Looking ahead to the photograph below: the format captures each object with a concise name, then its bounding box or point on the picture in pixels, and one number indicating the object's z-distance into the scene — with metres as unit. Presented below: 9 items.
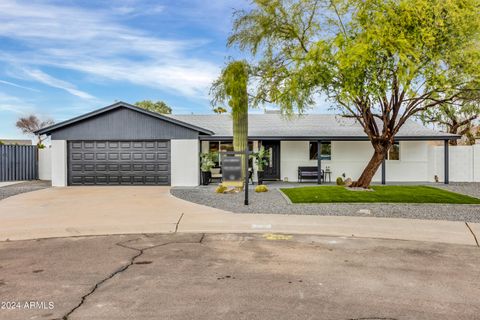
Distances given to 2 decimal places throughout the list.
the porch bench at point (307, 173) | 19.66
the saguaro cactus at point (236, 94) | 16.11
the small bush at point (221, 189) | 15.03
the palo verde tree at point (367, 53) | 12.12
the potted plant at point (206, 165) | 18.42
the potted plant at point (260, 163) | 18.05
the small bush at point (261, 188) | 15.21
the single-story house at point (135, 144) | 18.75
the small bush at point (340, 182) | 18.30
